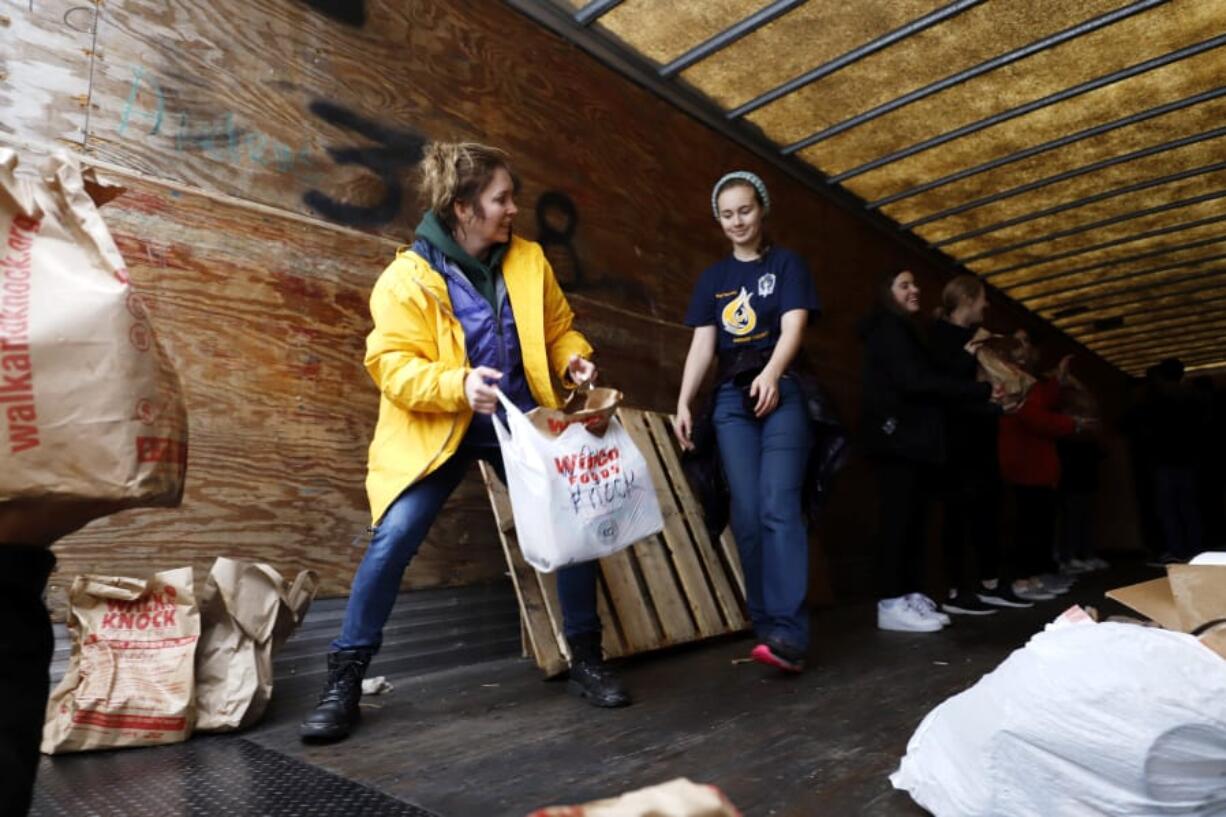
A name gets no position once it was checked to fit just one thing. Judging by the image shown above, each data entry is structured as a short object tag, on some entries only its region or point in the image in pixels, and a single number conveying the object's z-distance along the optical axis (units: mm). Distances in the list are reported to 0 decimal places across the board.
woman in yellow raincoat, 2115
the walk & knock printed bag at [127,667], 1843
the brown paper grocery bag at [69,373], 905
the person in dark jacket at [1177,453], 6414
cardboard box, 1395
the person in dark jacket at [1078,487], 5648
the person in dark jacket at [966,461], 4031
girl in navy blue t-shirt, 2705
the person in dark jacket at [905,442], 3725
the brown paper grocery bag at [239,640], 2041
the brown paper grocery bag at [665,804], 651
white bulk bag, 1198
